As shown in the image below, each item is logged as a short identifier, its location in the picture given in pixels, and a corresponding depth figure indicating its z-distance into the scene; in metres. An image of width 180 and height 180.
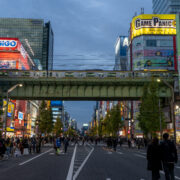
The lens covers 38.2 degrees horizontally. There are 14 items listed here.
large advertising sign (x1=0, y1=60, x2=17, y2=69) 102.31
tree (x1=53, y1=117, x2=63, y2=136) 122.92
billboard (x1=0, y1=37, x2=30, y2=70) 102.94
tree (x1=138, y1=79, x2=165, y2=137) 43.13
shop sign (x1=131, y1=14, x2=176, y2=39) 103.88
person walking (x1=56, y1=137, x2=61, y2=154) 25.58
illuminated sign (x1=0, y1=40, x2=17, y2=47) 104.32
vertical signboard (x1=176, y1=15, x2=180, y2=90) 48.36
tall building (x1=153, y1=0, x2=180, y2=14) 129.77
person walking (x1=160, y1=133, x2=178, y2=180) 8.85
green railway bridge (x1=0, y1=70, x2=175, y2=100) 40.54
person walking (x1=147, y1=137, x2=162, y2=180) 8.35
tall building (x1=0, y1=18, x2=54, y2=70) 187.50
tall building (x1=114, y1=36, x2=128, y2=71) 152.25
